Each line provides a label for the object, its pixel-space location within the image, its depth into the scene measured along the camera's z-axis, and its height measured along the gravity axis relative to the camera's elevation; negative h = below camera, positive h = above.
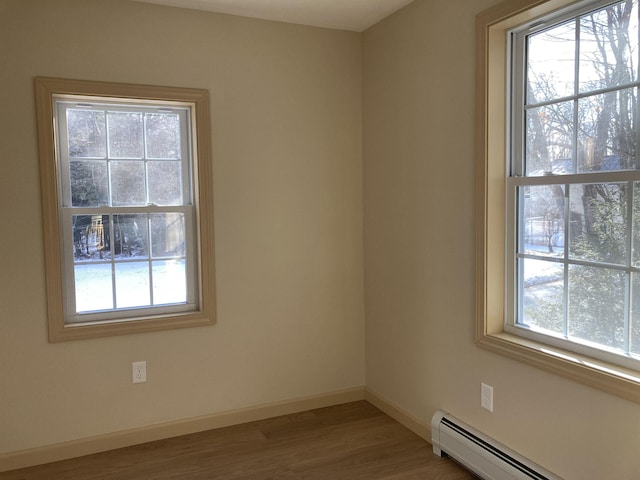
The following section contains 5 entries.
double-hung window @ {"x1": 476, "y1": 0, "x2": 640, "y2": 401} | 1.92 +0.07
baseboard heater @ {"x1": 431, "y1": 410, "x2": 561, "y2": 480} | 2.23 -1.15
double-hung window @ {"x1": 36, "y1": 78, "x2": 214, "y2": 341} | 2.74 +0.05
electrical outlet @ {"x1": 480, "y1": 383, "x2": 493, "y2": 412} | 2.48 -0.92
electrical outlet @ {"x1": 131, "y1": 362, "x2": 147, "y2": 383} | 2.95 -0.90
